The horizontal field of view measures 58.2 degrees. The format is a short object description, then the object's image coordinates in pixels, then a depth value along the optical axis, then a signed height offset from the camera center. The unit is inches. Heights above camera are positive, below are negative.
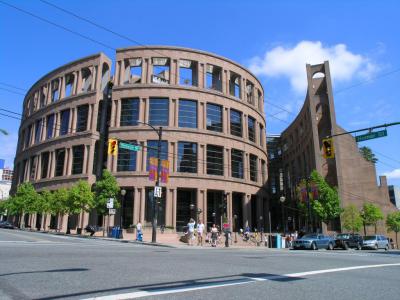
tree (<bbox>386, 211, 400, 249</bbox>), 2469.7 +66.2
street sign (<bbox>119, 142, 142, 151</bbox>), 925.2 +212.3
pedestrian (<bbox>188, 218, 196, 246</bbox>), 1133.1 -6.0
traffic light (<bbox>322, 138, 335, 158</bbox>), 747.4 +169.2
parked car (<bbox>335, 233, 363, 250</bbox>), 1293.1 -34.4
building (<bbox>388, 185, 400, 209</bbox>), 4658.0 +484.1
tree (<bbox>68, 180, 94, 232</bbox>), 1676.9 +142.6
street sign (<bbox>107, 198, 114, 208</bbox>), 1423.5 +102.2
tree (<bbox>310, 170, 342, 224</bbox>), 1801.2 +137.6
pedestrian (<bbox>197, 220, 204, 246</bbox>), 1093.1 -2.5
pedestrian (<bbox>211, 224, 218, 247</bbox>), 1104.8 -20.1
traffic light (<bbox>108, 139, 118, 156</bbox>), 882.8 +199.1
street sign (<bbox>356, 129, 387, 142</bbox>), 685.9 +182.4
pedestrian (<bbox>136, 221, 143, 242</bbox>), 1219.2 -22.8
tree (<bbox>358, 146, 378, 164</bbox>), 3319.4 +713.7
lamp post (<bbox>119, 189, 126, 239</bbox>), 1897.1 +123.4
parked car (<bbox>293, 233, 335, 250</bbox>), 1104.2 -33.2
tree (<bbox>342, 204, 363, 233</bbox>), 2054.6 +70.7
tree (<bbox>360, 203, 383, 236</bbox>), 2187.5 +104.8
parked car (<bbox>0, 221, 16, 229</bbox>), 2339.1 +22.2
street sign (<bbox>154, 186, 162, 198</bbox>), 1133.7 +116.7
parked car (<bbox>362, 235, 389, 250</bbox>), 1387.8 -39.5
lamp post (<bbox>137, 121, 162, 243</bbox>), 1117.7 +68.8
